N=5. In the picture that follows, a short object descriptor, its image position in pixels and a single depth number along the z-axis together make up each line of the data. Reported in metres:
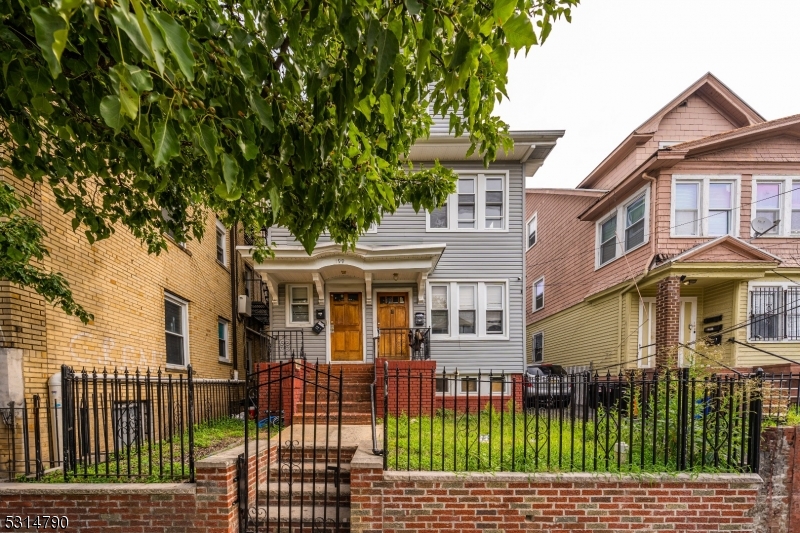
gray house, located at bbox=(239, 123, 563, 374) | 9.76
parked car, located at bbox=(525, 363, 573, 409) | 4.25
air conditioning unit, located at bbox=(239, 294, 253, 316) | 11.46
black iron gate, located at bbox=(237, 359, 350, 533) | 3.96
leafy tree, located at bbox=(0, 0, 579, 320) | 1.55
